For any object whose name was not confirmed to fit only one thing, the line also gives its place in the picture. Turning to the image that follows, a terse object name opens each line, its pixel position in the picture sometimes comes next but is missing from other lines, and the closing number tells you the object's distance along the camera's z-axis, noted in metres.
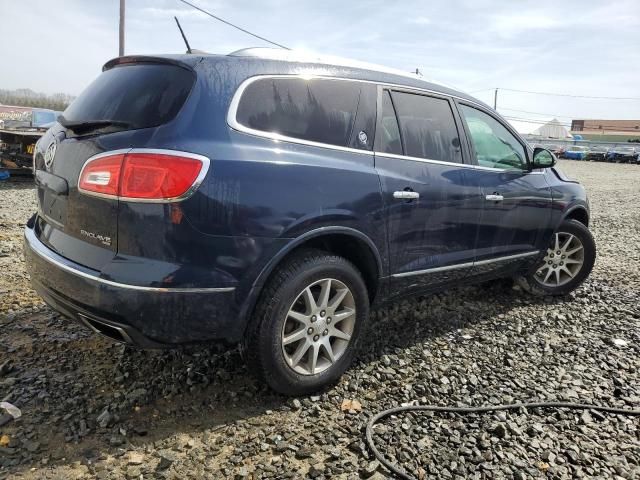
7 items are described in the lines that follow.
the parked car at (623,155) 41.75
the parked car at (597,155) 43.81
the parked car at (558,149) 47.59
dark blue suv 2.23
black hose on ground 2.62
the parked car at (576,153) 45.03
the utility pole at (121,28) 17.98
